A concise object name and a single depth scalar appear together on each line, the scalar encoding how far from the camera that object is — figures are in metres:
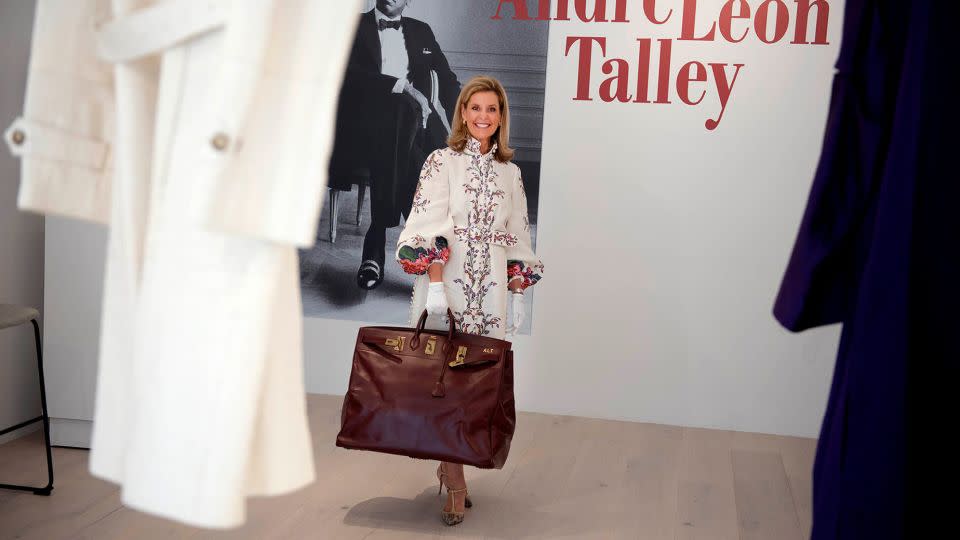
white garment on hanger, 1.21
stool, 3.37
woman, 3.58
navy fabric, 1.47
